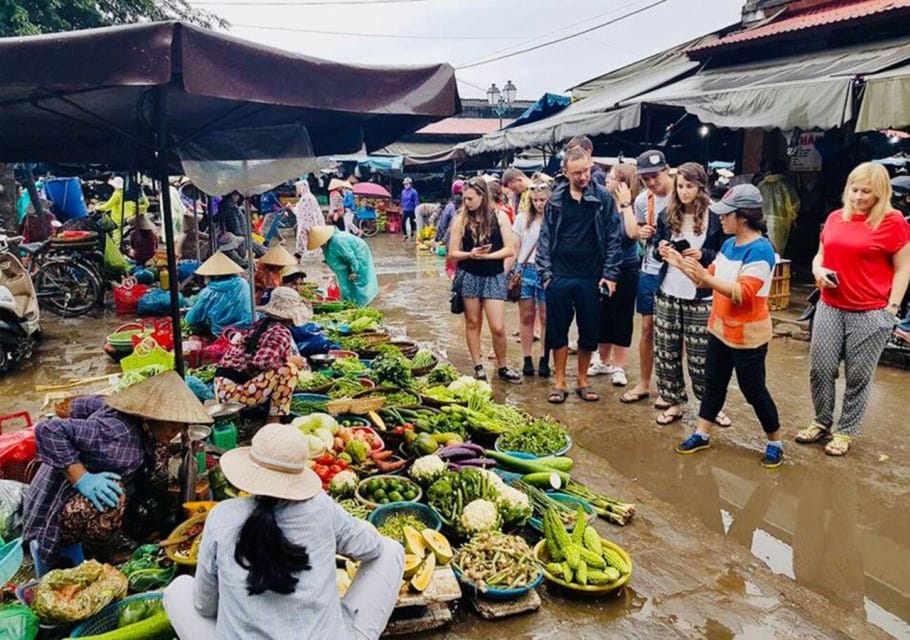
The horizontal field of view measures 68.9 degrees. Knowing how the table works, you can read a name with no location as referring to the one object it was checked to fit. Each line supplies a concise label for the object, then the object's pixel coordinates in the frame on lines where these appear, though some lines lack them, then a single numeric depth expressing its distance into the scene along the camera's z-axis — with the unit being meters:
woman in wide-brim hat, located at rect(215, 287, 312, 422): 4.60
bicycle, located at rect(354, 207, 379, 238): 23.41
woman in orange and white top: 4.37
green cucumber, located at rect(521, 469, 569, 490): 4.03
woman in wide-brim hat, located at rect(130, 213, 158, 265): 11.47
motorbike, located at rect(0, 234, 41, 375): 7.15
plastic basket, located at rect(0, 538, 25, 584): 2.94
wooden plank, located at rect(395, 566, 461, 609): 2.93
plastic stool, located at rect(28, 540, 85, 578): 3.20
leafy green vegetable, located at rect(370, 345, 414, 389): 5.71
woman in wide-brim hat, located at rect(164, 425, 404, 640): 2.18
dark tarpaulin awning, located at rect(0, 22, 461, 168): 2.62
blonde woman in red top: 4.45
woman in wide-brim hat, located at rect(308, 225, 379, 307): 7.46
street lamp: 22.73
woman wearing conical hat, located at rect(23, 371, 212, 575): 3.02
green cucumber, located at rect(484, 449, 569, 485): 4.25
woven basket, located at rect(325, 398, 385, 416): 4.88
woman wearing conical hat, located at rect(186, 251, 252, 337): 6.66
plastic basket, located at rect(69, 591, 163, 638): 2.79
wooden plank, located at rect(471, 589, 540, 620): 3.06
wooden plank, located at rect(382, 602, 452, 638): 2.96
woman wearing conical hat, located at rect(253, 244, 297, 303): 6.59
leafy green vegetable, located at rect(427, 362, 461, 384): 5.97
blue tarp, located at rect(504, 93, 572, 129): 13.81
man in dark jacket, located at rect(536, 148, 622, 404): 5.63
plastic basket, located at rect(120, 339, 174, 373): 5.84
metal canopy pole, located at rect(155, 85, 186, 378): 3.50
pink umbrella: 22.39
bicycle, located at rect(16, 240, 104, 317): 9.91
